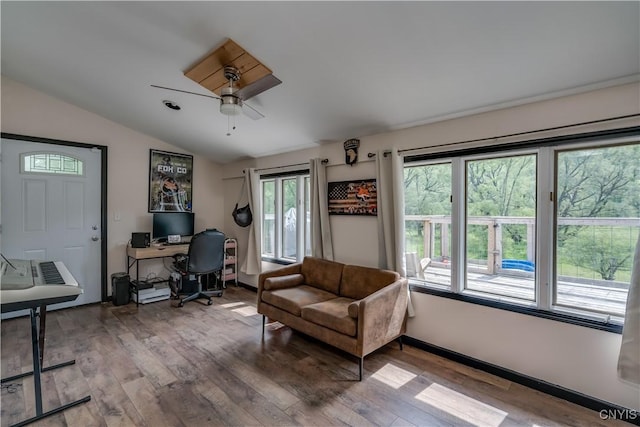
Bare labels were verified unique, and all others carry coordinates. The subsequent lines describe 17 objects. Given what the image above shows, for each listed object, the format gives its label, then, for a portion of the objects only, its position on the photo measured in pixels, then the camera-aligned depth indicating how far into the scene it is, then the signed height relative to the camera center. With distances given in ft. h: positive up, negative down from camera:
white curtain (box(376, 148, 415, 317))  9.65 +0.03
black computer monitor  14.85 -0.62
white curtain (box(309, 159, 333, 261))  12.00 -0.09
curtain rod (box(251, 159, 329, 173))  12.12 +2.15
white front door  11.70 +0.22
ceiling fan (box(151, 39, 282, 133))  7.51 +3.83
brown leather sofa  7.99 -2.89
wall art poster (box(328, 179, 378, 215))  10.81 +0.55
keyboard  5.39 -1.48
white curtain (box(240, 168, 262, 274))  15.24 -0.82
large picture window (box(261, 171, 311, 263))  14.10 -0.27
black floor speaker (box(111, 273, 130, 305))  13.38 -3.49
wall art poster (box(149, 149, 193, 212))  15.49 +1.66
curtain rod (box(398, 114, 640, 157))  6.43 +2.01
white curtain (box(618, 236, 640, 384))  5.88 -2.47
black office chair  13.34 -2.17
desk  13.47 -1.90
